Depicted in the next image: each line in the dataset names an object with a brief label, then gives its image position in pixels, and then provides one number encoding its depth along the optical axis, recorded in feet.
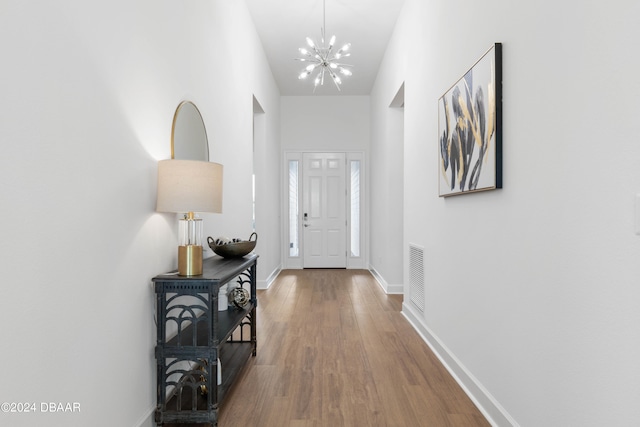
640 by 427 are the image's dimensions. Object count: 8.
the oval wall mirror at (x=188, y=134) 7.54
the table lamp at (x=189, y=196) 6.20
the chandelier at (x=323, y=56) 14.52
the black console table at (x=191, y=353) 6.29
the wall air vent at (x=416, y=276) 11.47
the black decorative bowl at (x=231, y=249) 8.63
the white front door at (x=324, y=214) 23.95
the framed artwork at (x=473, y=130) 6.44
